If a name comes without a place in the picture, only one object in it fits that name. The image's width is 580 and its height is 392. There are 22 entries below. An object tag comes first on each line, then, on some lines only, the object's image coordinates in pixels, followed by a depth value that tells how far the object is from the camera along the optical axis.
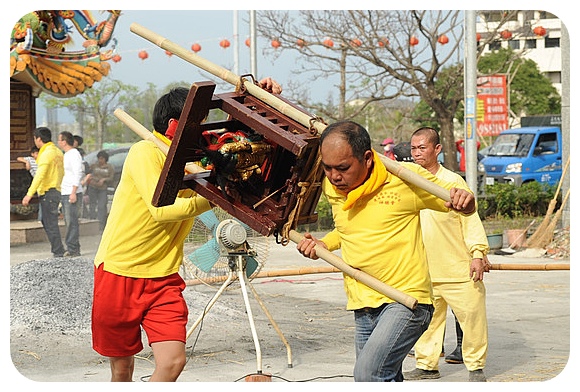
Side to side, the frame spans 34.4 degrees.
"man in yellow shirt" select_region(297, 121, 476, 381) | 4.30
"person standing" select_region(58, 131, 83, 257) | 13.68
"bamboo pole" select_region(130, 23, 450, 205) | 4.38
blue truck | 23.17
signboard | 25.40
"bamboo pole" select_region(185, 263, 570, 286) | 8.09
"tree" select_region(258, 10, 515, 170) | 20.02
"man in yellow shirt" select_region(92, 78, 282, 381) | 4.73
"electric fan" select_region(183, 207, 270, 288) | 6.67
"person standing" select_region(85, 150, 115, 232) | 16.50
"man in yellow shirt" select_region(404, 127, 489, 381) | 6.28
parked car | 21.44
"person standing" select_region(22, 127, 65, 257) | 13.50
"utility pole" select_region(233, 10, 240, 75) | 20.50
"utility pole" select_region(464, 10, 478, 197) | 14.82
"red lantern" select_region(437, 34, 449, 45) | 20.12
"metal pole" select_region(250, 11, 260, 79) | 18.12
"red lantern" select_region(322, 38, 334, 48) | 20.16
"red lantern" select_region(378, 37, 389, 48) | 19.91
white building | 21.06
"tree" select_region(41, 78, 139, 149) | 28.73
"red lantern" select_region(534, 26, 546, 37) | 21.04
